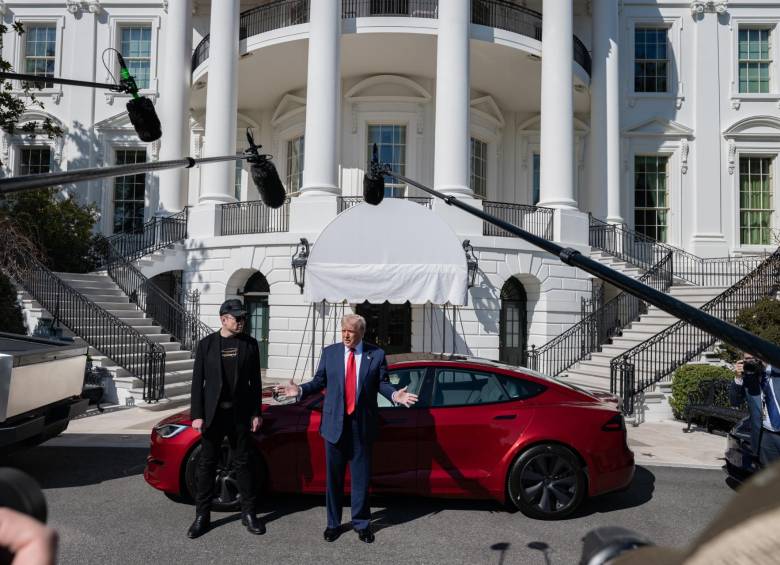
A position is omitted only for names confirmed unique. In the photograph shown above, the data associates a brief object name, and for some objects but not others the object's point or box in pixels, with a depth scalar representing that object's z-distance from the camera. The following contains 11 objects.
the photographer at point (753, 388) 5.55
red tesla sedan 5.35
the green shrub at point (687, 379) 10.67
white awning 12.21
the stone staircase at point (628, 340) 13.55
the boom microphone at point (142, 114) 5.44
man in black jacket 4.87
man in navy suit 4.78
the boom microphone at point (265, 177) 5.82
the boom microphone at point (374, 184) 5.66
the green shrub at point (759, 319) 11.38
